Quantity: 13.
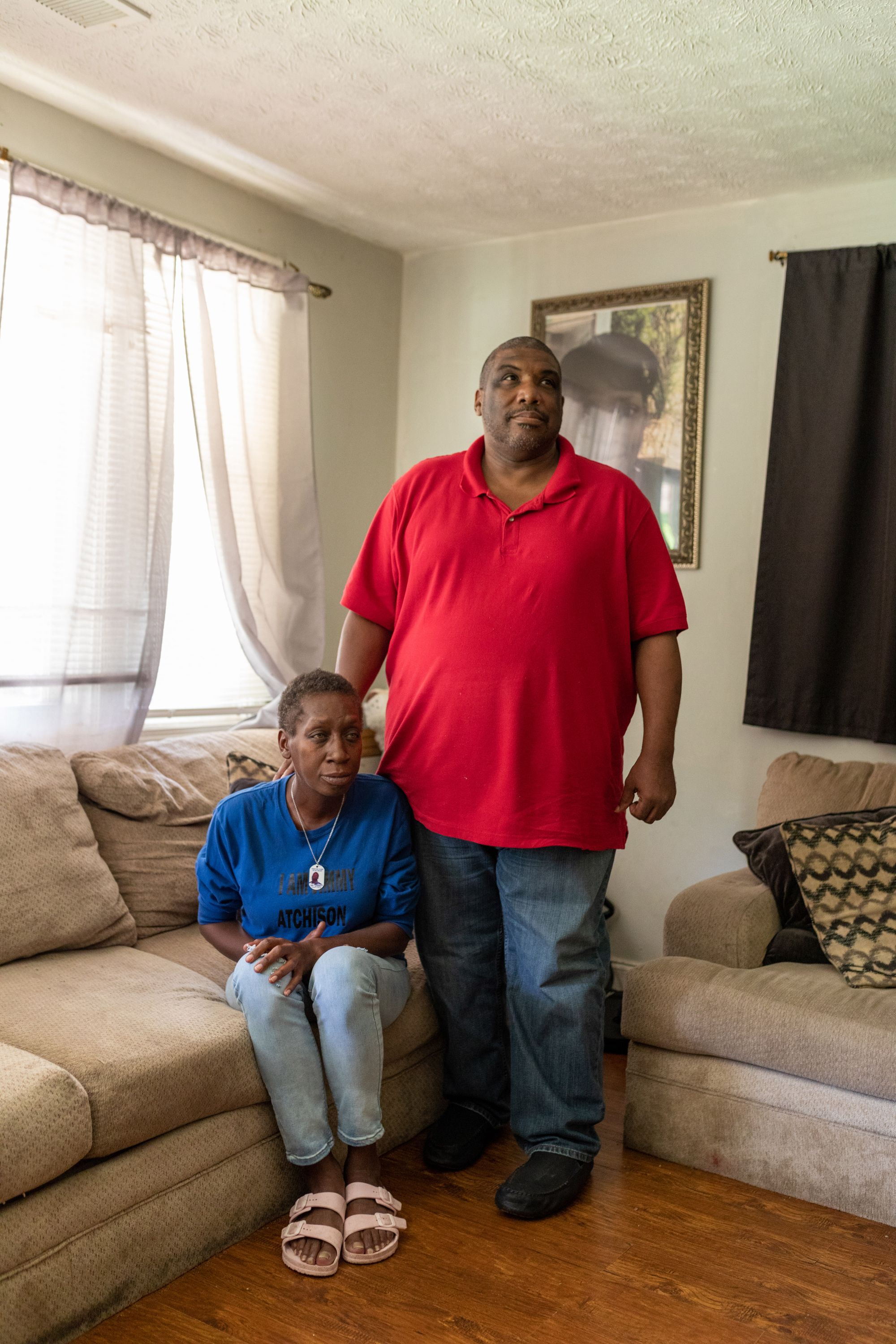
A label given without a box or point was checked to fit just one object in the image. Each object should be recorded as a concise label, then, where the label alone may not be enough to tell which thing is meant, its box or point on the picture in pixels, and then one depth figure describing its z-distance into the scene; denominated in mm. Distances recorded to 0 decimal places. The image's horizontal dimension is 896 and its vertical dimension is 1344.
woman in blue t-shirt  1986
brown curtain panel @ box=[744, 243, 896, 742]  3211
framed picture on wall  3564
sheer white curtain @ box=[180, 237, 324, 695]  3330
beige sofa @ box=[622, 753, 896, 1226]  2193
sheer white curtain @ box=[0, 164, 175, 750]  2861
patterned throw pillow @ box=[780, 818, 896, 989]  2445
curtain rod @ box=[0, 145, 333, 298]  3432
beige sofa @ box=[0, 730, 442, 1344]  1688
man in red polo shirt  2143
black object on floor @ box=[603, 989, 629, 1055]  3105
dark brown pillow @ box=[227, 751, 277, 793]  2854
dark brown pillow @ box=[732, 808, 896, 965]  2602
